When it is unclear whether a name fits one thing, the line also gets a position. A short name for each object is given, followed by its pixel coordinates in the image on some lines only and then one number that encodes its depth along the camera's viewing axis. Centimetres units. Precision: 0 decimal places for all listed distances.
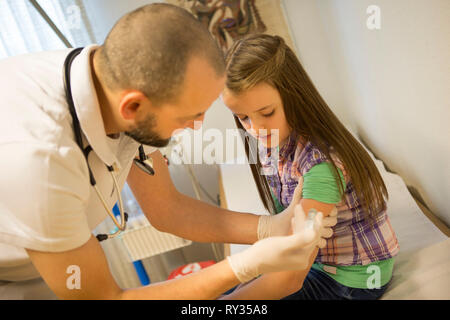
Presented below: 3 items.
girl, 114
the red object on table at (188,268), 216
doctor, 82
